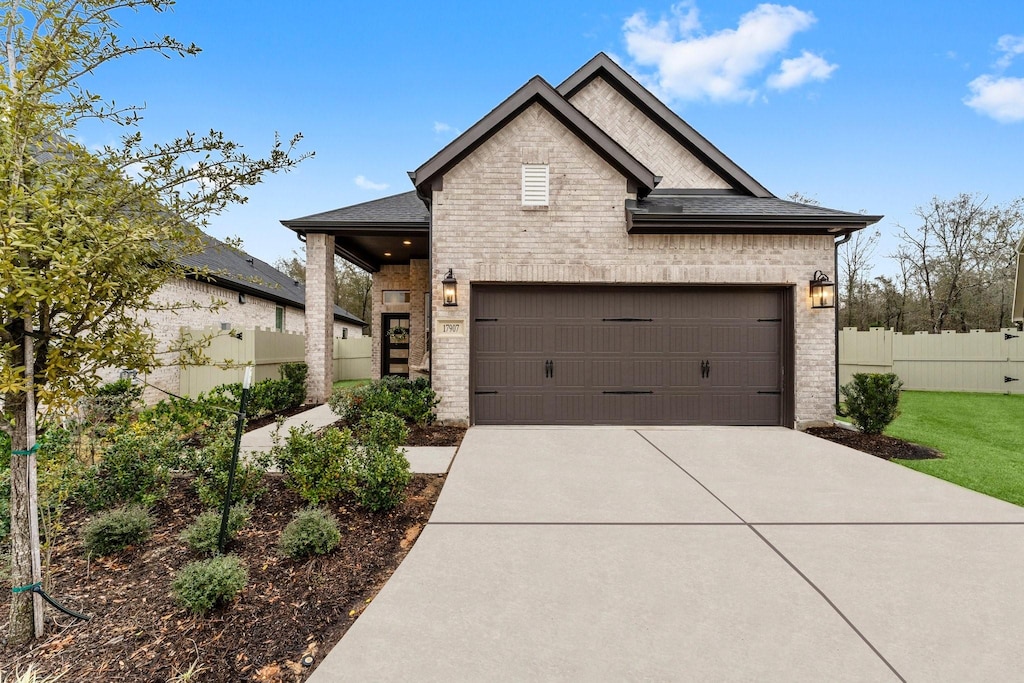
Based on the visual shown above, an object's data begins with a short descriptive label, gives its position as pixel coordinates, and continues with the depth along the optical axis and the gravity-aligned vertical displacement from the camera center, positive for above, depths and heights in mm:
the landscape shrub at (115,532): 2879 -1310
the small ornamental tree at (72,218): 1956 +626
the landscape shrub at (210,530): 2848 -1299
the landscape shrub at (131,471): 3525 -1123
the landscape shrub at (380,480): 3580 -1184
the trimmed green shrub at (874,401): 6555 -976
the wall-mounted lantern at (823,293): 7125 +777
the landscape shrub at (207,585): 2250 -1315
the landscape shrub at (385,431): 5031 -1096
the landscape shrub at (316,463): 3605 -1076
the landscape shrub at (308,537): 2822 -1317
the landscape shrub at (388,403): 6961 -1029
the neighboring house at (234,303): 10047 +1207
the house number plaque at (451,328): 7254 +218
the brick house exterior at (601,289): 7199 +902
